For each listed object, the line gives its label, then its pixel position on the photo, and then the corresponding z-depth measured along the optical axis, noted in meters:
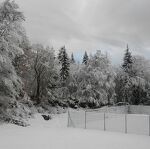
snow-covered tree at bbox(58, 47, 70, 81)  29.31
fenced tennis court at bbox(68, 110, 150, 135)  12.57
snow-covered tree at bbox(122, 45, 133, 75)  33.57
